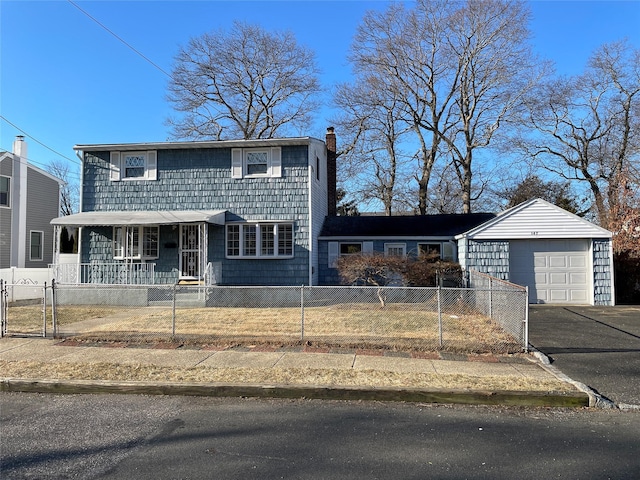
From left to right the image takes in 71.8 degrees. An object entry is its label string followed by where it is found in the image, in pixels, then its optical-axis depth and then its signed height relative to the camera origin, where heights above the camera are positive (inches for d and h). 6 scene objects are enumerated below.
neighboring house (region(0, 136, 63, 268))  891.4 +95.2
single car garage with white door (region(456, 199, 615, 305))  587.8 +0.9
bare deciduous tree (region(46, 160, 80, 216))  1829.5 +219.5
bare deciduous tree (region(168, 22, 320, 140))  1332.4 +498.4
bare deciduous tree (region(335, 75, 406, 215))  1232.8 +342.8
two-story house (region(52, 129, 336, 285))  633.0 +66.4
